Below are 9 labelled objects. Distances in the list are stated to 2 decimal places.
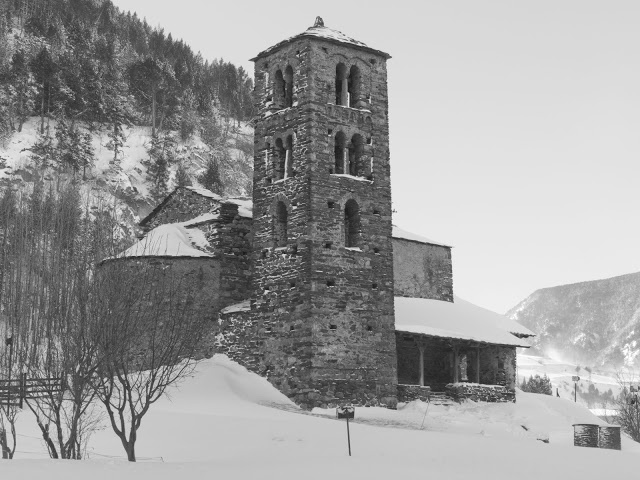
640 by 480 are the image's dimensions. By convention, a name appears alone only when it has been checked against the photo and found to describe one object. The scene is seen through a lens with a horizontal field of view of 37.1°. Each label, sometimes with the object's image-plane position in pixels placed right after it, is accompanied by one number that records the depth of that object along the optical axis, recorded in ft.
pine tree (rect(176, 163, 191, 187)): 256.73
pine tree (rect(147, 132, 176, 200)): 252.21
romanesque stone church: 109.91
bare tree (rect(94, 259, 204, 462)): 66.13
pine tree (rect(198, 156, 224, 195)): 246.47
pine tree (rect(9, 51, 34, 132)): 250.37
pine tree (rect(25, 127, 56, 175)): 231.91
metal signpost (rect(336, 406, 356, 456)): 69.00
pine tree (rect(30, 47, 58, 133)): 254.47
